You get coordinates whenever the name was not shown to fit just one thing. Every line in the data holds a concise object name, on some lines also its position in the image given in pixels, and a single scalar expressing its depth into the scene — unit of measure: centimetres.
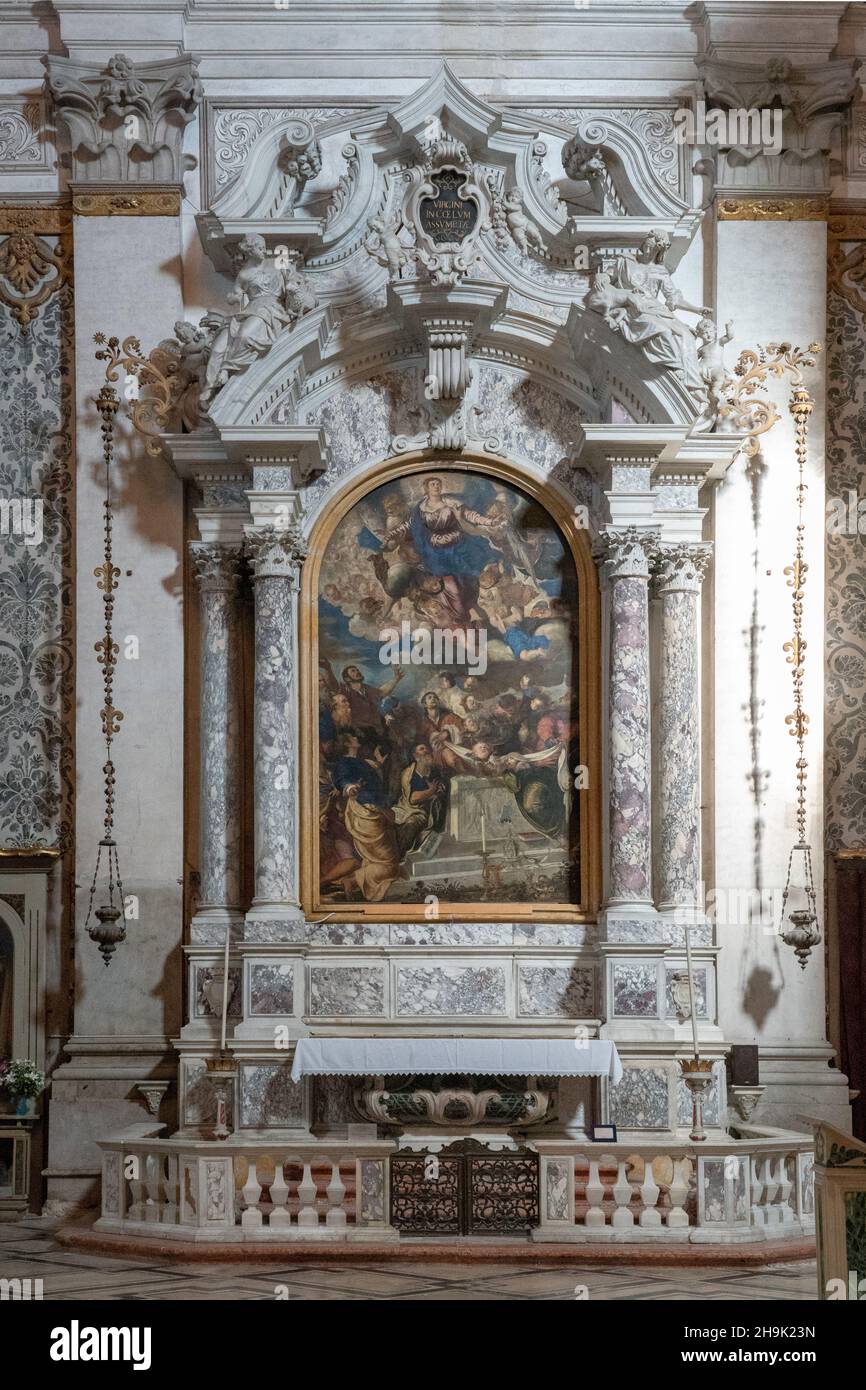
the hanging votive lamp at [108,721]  1344
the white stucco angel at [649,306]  1315
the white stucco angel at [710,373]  1355
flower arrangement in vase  1303
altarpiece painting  1357
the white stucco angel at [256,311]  1324
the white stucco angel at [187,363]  1361
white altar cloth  1227
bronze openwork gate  1125
